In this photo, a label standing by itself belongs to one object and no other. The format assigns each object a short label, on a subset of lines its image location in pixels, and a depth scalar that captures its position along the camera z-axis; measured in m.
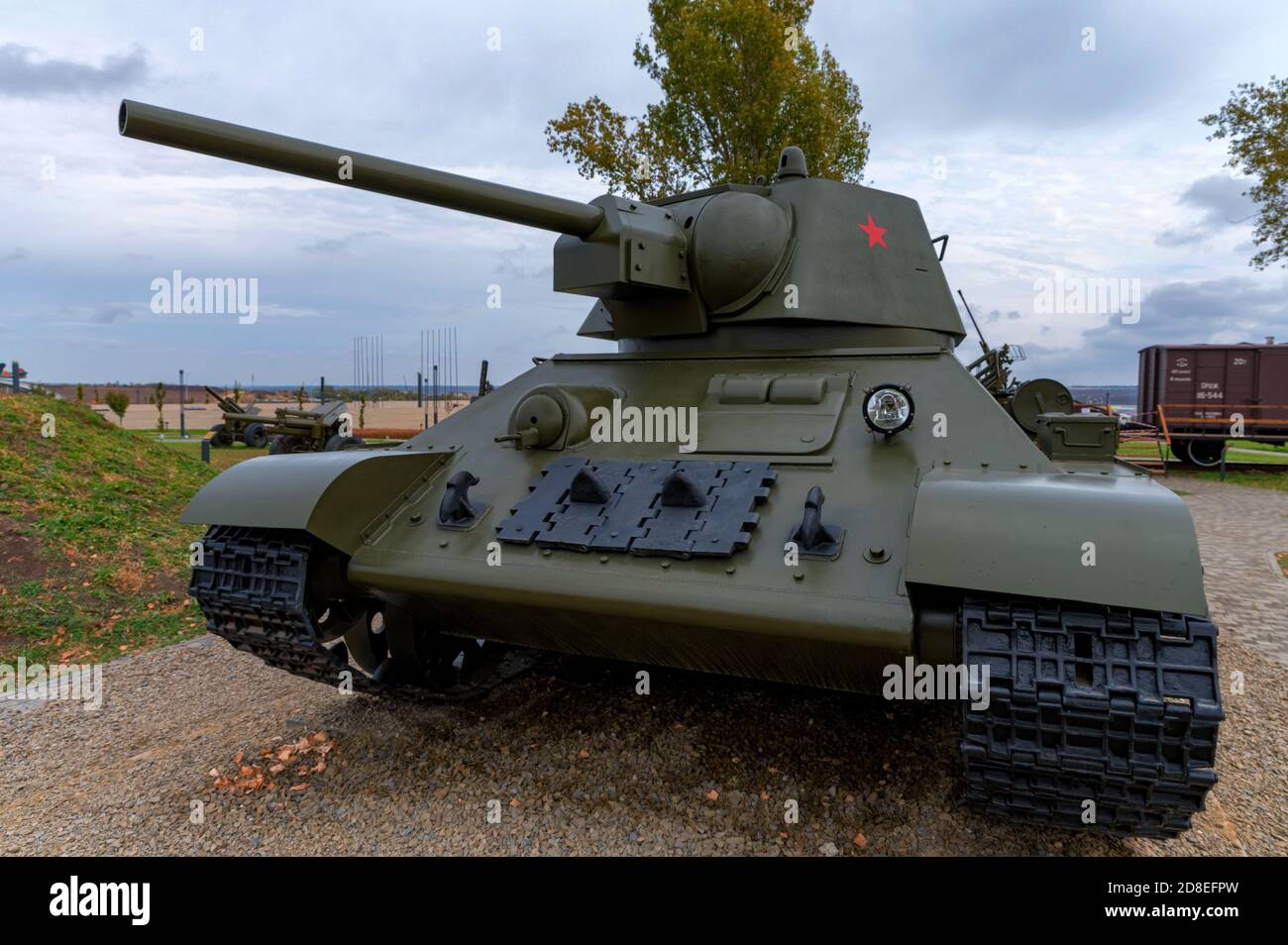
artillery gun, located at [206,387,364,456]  16.42
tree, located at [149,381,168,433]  29.41
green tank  3.08
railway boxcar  22.30
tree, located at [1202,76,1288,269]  20.52
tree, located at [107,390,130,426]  26.44
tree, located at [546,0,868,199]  16.62
